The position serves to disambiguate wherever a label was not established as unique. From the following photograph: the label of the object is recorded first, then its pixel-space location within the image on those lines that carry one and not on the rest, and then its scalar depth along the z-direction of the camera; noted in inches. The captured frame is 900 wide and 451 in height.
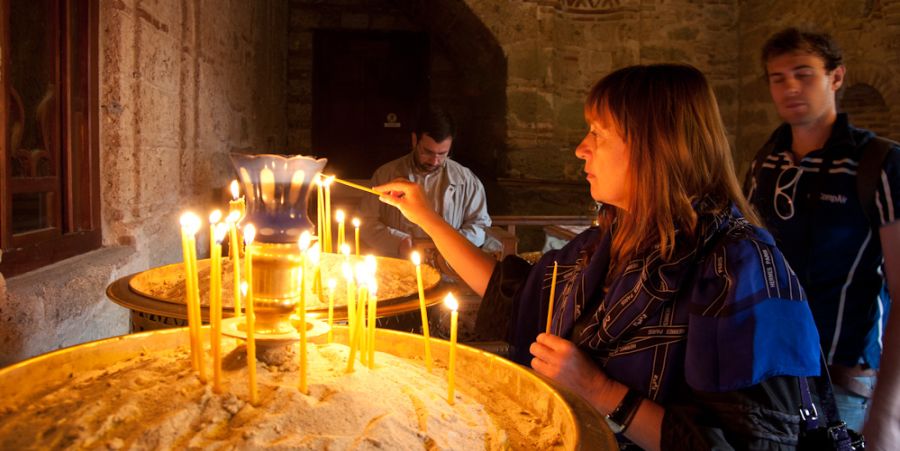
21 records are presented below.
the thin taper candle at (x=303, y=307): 34.1
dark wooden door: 353.7
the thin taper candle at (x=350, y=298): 40.9
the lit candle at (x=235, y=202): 55.8
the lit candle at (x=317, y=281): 66.6
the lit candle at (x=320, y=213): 69.0
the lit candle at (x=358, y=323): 38.1
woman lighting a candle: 47.5
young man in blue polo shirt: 76.8
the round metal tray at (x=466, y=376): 33.7
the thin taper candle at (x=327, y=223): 66.0
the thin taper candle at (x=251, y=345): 33.3
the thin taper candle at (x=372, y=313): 39.3
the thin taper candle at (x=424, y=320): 44.6
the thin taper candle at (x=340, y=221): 65.9
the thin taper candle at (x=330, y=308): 42.5
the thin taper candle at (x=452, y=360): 39.3
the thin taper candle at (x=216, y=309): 34.3
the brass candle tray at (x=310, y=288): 56.8
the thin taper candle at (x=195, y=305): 36.0
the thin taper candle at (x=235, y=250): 36.1
